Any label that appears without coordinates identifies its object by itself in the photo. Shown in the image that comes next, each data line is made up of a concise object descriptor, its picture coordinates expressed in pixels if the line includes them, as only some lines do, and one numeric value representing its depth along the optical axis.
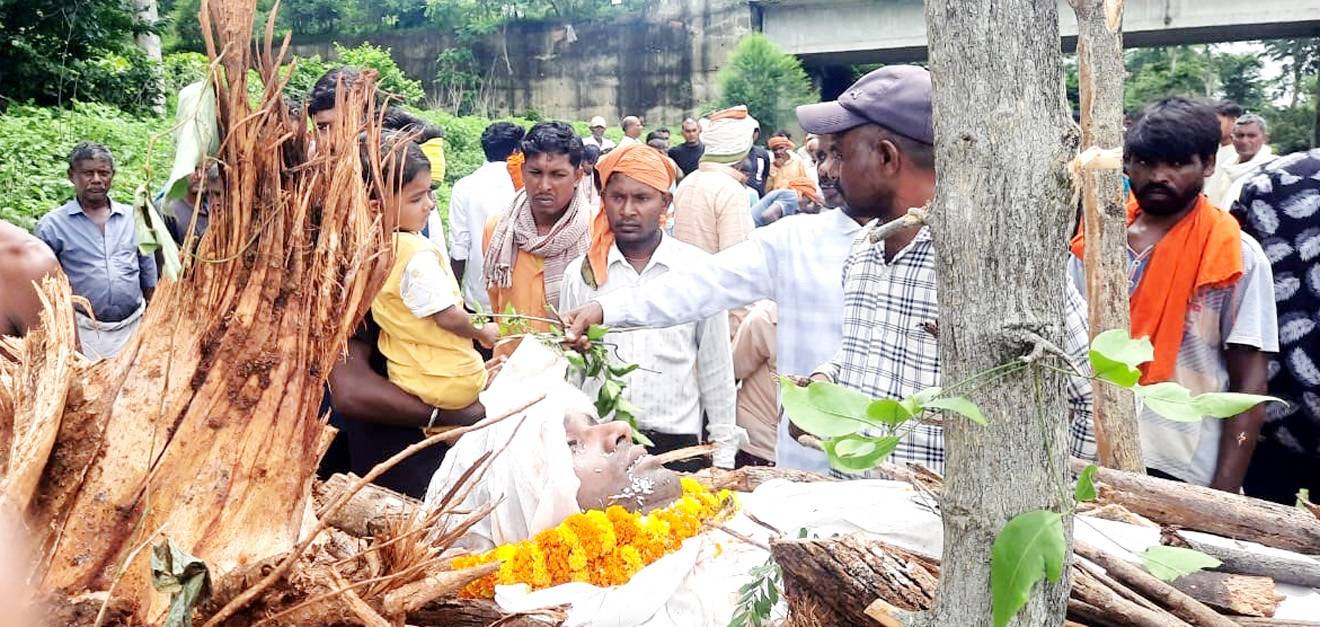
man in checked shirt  2.54
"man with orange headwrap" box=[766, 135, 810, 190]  11.79
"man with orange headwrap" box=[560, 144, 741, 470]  4.03
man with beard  3.04
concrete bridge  20.42
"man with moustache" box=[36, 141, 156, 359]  5.75
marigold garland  2.29
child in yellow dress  3.58
